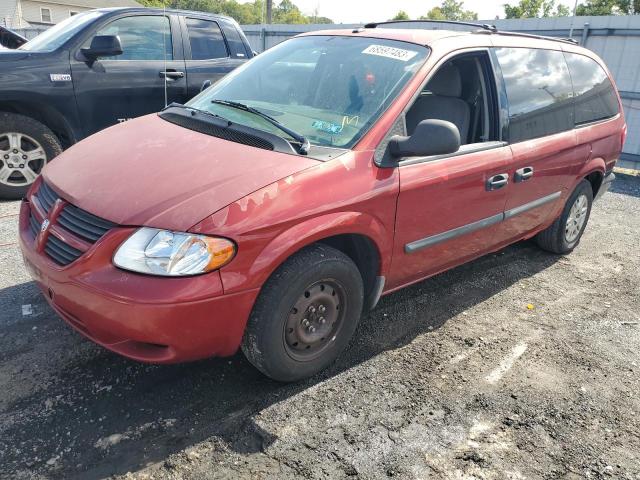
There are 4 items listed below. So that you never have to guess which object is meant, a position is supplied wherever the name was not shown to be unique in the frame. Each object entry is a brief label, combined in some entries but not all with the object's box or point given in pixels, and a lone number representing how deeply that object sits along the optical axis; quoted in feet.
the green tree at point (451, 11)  237.86
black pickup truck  17.13
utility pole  112.27
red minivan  7.52
